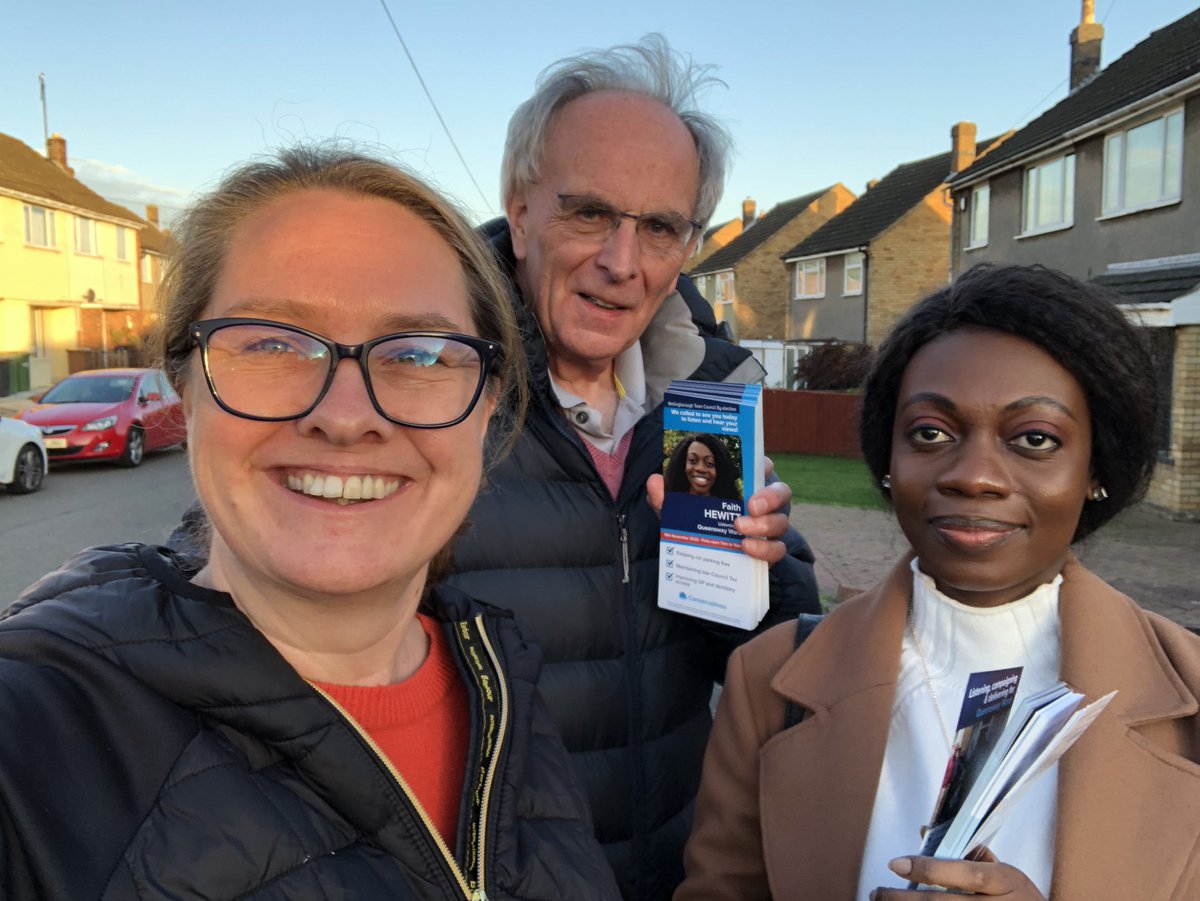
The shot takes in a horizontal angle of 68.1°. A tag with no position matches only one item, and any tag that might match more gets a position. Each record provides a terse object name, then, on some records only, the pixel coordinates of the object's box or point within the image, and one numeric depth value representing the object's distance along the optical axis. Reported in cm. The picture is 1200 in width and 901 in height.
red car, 1524
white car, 1269
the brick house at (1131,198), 1336
